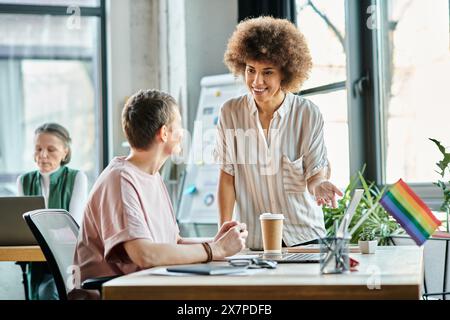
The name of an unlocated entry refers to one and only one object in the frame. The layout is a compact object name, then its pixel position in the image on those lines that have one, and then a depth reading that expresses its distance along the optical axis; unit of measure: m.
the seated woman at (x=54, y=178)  3.90
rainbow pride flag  1.92
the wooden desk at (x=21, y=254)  3.15
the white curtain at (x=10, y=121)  5.85
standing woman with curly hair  2.49
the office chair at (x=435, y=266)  3.25
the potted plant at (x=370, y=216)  3.44
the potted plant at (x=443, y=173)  3.00
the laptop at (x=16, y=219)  3.18
